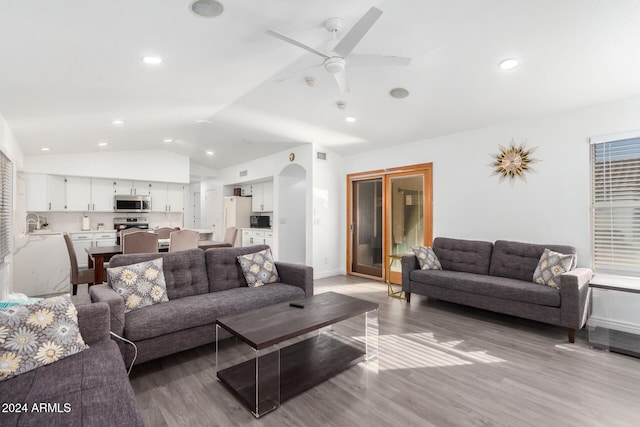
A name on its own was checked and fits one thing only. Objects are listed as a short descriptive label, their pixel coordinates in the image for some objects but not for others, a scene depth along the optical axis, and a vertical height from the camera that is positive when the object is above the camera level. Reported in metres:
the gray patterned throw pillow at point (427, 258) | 4.44 -0.65
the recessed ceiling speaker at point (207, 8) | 2.06 +1.38
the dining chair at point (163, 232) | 5.45 -0.33
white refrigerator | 8.30 +0.00
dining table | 3.97 -0.57
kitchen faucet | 6.14 -0.17
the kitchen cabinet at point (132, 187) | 7.16 +0.60
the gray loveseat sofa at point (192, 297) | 2.37 -0.80
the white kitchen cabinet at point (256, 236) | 7.20 -0.57
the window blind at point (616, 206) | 3.38 +0.07
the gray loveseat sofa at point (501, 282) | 3.09 -0.81
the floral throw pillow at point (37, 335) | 1.56 -0.65
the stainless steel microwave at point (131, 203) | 7.05 +0.23
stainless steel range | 7.19 -0.23
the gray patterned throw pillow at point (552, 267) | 3.35 -0.60
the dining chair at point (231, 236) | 5.43 -0.40
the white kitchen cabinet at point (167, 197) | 7.63 +0.39
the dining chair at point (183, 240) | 4.45 -0.39
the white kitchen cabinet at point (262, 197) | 7.96 +0.42
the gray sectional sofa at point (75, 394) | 1.22 -0.79
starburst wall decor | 4.14 +0.69
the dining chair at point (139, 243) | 4.04 -0.39
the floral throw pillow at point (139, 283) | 2.61 -0.61
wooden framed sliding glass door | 5.34 -0.08
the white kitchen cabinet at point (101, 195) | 6.87 +0.41
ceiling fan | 2.06 +1.21
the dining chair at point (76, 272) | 4.02 -0.77
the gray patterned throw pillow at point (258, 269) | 3.45 -0.63
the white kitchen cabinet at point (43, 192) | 6.05 +0.41
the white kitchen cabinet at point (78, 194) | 6.59 +0.41
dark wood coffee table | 2.07 -1.19
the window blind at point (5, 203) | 3.79 +0.14
